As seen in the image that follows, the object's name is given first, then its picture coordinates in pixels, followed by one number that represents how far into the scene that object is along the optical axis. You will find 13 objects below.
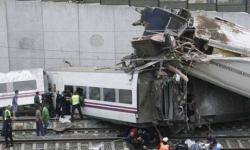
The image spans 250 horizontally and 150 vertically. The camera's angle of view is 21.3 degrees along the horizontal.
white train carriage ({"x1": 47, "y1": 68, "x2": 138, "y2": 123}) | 25.20
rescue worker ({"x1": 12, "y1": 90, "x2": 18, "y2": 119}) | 28.25
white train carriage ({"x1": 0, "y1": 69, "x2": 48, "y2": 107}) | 29.02
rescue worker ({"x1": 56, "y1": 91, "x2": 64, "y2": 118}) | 28.12
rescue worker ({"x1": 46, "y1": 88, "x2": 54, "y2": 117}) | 28.39
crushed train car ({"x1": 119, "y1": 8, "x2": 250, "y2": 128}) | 24.47
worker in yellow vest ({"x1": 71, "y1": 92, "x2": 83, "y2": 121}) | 27.41
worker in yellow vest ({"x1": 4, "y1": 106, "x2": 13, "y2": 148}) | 24.25
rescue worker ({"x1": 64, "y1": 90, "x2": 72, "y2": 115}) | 28.23
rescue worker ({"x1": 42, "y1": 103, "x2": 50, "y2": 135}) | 25.98
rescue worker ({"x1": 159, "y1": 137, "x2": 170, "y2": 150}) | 21.08
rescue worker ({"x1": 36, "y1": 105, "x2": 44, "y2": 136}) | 25.34
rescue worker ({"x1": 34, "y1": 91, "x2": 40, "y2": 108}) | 28.15
